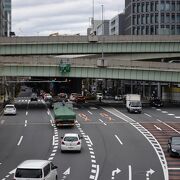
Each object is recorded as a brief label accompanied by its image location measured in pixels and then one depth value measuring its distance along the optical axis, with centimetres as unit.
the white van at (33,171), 2392
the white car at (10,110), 7106
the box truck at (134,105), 7306
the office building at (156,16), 15900
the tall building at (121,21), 19775
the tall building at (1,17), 18295
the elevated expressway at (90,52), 7856
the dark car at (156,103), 8762
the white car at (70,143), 3981
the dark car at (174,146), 3792
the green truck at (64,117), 5491
